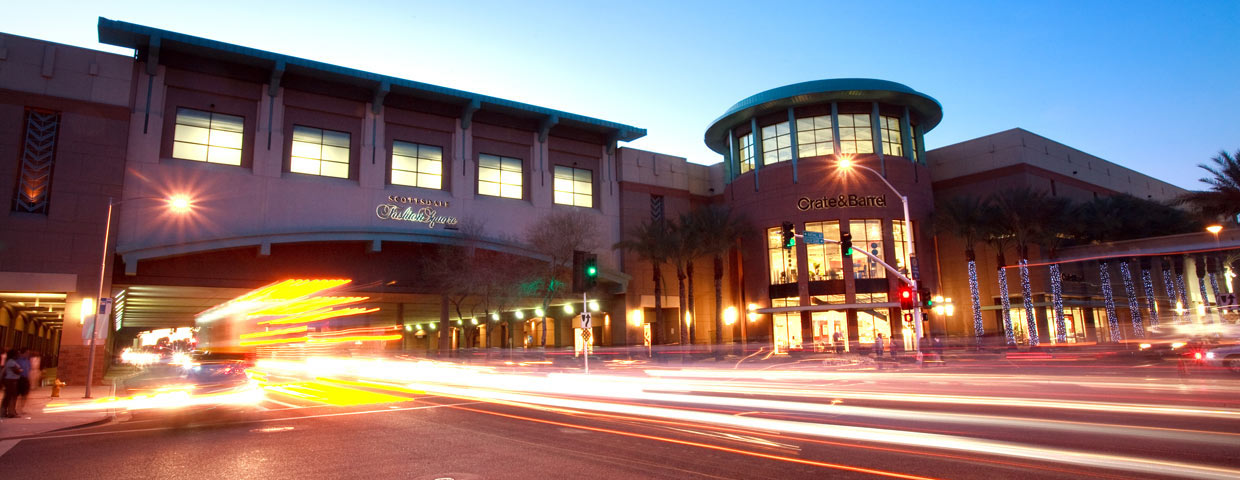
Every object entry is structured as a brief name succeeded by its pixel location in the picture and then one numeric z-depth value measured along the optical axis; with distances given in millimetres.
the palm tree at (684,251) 49125
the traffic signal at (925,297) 26283
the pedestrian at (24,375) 18344
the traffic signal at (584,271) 20469
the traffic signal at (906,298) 26422
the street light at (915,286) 28056
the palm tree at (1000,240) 48000
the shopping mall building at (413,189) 33781
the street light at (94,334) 23741
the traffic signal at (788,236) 25936
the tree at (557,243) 42969
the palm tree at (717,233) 49281
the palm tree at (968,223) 48188
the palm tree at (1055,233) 47438
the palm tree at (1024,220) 46750
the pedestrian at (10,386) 17641
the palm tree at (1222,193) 45031
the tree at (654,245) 49250
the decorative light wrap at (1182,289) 64062
